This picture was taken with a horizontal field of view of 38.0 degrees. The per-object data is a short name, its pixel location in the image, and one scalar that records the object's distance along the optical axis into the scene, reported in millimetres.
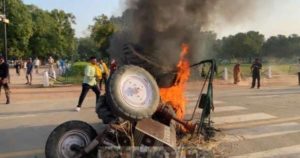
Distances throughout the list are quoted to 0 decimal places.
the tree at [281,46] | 81875
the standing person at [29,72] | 25856
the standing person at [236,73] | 25841
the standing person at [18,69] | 42575
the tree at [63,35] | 88562
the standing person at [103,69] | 17503
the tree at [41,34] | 83125
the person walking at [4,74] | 14922
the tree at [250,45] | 71875
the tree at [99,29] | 32238
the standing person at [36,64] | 41947
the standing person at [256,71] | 22500
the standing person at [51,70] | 28962
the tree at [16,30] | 70312
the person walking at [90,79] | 12834
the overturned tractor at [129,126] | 5668
